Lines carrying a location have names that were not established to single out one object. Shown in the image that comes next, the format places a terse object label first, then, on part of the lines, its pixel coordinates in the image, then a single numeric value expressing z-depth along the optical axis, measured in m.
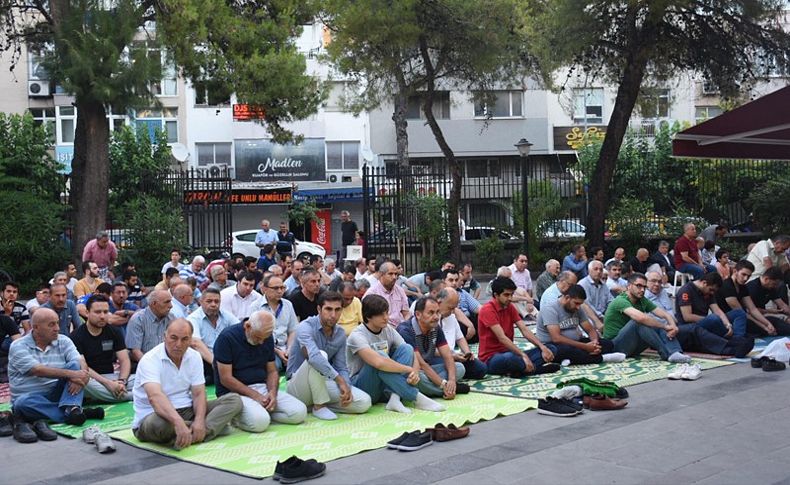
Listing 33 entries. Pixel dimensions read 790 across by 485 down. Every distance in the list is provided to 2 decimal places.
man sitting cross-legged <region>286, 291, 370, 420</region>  9.01
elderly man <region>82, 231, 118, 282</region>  19.23
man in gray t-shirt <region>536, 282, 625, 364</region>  11.74
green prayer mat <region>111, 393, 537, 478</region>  7.57
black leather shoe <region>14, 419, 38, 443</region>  8.45
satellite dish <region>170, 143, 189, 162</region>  39.06
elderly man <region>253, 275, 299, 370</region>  10.90
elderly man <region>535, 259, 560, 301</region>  16.30
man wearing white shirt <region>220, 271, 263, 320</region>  11.88
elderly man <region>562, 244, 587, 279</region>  18.08
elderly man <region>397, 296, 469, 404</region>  9.81
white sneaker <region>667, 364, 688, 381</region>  10.85
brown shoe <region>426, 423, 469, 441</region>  7.99
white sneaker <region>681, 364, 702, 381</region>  10.77
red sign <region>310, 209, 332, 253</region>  41.53
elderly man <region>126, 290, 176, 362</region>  10.31
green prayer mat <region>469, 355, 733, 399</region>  10.33
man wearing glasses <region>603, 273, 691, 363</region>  12.09
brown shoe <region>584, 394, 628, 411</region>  9.19
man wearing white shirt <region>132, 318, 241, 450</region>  7.88
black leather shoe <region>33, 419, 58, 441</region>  8.51
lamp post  23.64
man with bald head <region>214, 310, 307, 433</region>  8.52
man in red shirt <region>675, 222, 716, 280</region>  18.72
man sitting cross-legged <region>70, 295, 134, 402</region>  9.81
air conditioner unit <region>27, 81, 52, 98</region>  42.59
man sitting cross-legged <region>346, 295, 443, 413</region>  9.30
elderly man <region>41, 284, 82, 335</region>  11.31
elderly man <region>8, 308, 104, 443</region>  9.02
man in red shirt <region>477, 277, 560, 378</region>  11.06
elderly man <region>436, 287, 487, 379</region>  10.66
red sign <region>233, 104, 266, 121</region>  24.44
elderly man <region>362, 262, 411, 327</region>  12.99
